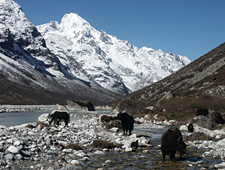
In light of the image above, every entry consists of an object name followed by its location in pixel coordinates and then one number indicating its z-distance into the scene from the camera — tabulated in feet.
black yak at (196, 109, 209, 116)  112.78
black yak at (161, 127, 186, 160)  45.85
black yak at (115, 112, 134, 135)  82.65
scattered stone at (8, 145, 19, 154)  45.62
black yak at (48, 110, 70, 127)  105.64
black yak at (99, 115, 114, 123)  106.61
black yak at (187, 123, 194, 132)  92.32
